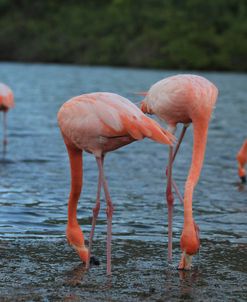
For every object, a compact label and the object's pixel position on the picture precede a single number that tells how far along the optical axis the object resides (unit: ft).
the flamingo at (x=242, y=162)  71.97
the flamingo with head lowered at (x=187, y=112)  40.55
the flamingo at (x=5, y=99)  100.89
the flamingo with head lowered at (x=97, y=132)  39.55
